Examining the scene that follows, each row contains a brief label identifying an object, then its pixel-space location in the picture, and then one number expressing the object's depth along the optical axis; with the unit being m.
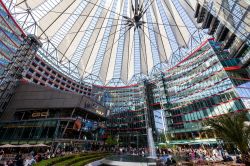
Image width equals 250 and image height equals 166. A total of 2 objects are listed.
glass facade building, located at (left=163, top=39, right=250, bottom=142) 26.86
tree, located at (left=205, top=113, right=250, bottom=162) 7.76
